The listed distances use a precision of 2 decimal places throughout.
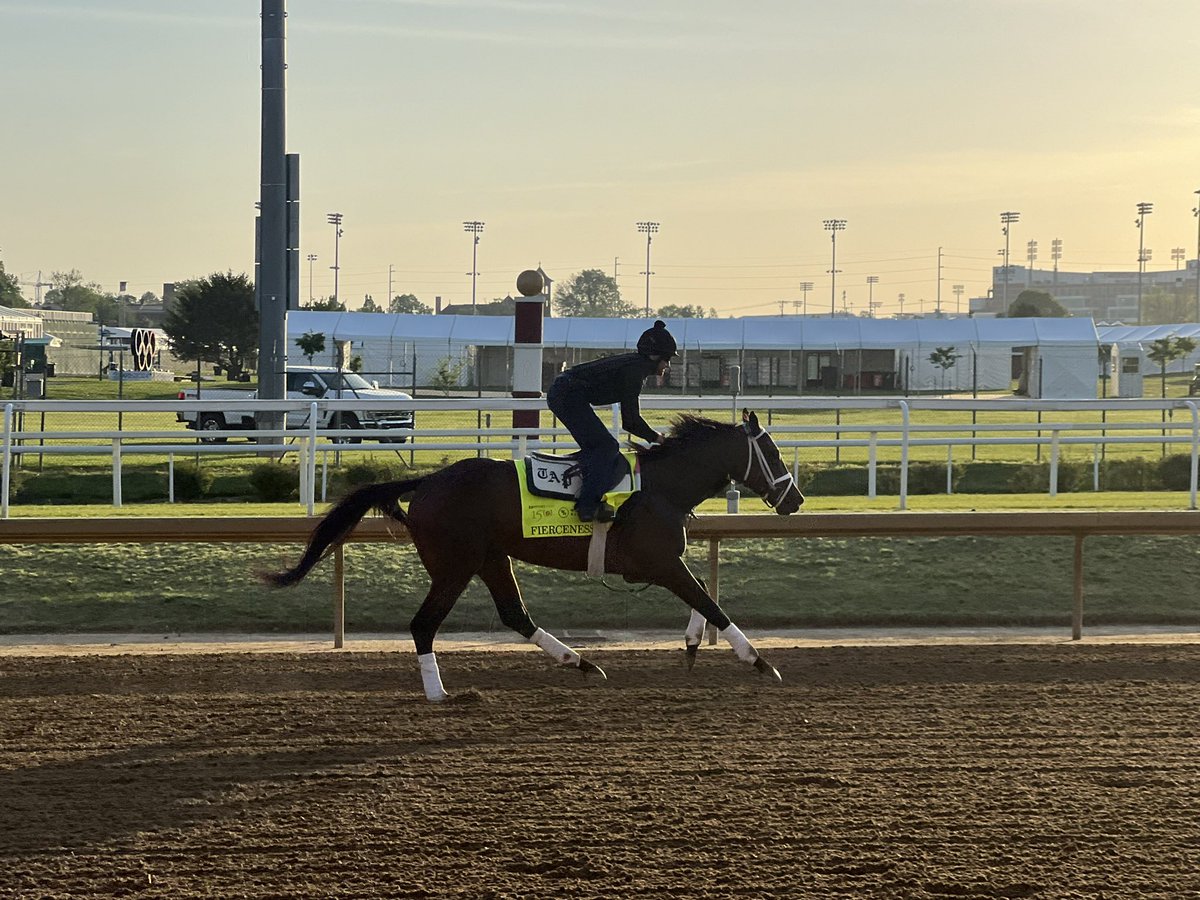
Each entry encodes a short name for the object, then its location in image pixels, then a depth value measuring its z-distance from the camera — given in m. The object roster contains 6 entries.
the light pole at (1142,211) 104.69
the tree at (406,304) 134.25
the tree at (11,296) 108.26
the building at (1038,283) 140.64
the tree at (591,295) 124.94
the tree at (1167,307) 141.62
